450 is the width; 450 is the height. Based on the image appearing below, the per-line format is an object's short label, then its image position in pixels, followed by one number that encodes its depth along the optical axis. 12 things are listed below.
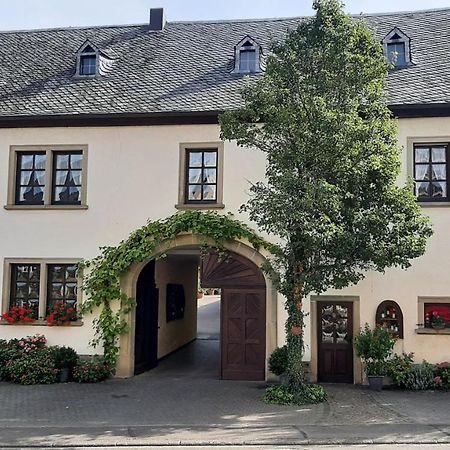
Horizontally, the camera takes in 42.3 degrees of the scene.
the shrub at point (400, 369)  13.14
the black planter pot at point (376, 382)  13.16
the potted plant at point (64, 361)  13.92
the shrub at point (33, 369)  13.59
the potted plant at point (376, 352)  13.15
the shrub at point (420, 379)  13.09
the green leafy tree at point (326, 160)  10.84
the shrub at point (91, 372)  13.82
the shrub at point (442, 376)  13.02
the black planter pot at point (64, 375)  13.88
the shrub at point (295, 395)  11.48
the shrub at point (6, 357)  13.93
